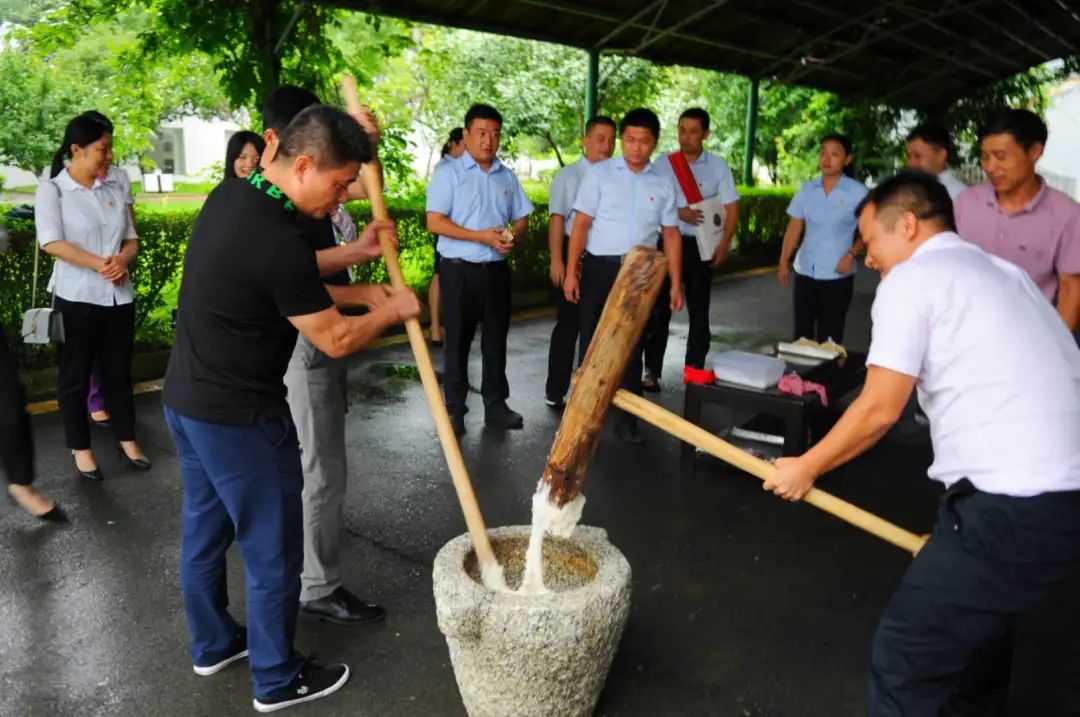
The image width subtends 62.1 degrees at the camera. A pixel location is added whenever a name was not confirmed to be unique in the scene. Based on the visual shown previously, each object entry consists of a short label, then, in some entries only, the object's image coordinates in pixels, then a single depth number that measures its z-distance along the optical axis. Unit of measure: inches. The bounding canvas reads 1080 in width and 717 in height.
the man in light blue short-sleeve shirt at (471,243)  210.2
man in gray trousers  118.9
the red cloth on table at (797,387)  188.4
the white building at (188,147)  1201.4
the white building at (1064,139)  904.9
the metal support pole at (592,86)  377.1
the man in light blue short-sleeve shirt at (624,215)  210.5
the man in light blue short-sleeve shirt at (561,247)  235.5
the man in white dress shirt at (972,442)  79.6
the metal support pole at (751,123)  498.0
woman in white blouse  173.5
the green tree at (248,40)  264.1
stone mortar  93.0
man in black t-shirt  94.0
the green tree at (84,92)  450.3
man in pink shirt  150.3
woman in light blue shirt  229.1
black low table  184.1
